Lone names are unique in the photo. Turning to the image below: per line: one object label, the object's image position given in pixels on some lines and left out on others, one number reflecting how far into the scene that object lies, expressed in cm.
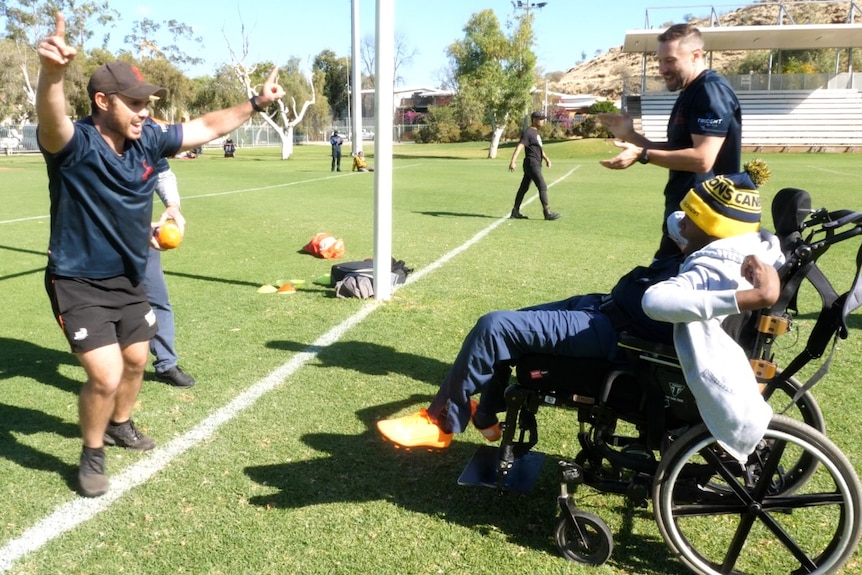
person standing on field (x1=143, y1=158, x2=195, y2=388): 485
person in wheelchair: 249
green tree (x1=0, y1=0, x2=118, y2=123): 6016
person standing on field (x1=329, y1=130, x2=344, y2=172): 3062
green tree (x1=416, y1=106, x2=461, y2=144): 7006
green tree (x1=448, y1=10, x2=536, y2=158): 4703
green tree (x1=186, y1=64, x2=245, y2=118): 6328
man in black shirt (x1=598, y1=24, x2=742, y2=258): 395
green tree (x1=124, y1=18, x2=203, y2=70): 7200
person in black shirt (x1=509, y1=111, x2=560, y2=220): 1351
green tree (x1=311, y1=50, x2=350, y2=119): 10188
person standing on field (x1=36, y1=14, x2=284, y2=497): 336
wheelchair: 269
